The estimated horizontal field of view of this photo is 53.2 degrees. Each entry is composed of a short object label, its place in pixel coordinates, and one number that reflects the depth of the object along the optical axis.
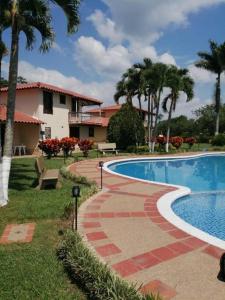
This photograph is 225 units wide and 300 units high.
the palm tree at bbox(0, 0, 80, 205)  6.37
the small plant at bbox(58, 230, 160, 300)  2.72
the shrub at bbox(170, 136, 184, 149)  22.58
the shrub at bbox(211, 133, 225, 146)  24.94
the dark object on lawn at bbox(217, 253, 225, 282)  3.06
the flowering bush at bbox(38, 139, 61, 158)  16.11
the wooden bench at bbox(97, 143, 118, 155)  19.43
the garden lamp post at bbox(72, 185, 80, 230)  4.27
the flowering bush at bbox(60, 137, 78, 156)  16.43
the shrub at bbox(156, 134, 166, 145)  22.49
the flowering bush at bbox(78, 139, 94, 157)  17.39
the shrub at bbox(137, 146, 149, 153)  19.70
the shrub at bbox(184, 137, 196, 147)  24.45
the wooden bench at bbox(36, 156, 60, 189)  7.72
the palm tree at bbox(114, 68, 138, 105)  23.43
